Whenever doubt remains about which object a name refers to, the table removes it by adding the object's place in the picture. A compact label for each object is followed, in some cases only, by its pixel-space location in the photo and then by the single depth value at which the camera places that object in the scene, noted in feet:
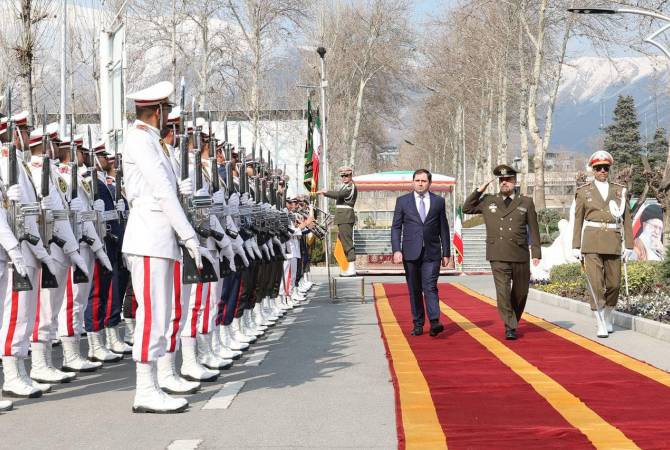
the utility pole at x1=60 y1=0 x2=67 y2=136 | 99.30
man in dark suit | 45.29
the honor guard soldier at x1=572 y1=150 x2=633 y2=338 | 45.06
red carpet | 23.58
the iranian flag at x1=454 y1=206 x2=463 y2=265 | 106.52
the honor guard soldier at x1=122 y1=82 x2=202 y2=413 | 27.32
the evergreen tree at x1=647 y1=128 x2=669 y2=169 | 299.81
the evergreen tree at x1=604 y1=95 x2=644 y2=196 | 317.42
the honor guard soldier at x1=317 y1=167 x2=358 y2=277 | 68.39
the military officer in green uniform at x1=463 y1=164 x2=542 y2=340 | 43.96
